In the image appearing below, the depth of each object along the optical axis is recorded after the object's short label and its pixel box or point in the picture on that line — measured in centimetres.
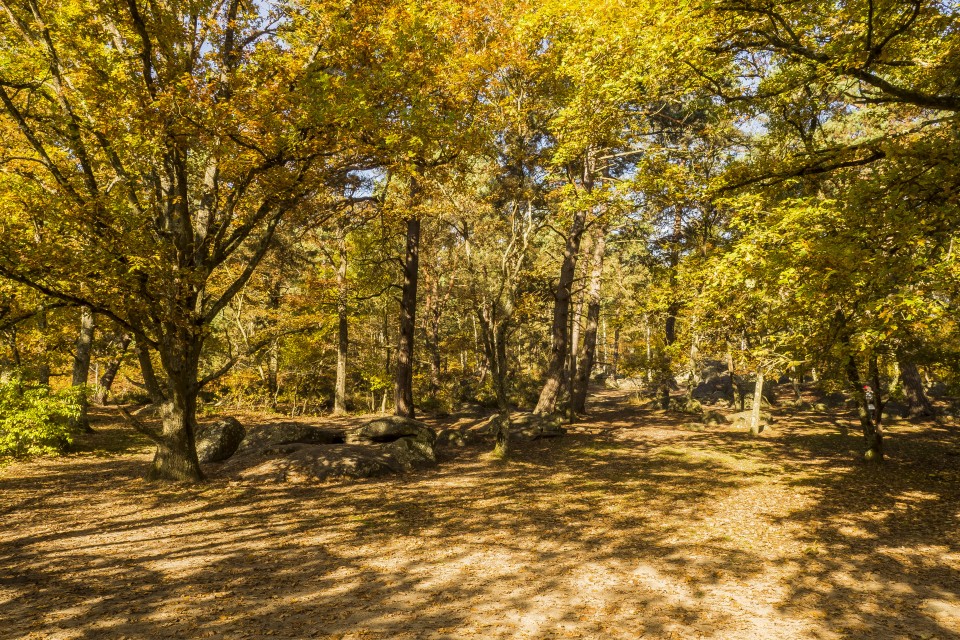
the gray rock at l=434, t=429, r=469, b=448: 1650
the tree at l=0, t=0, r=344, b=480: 881
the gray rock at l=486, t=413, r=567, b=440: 1728
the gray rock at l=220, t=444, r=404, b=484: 1185
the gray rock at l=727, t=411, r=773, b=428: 1986
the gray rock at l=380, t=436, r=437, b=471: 1325
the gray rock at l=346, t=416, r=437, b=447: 1472
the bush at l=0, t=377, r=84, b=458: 1071
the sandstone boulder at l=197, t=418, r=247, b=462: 1355
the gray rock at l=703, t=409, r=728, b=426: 2062
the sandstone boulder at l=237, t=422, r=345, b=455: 1422
